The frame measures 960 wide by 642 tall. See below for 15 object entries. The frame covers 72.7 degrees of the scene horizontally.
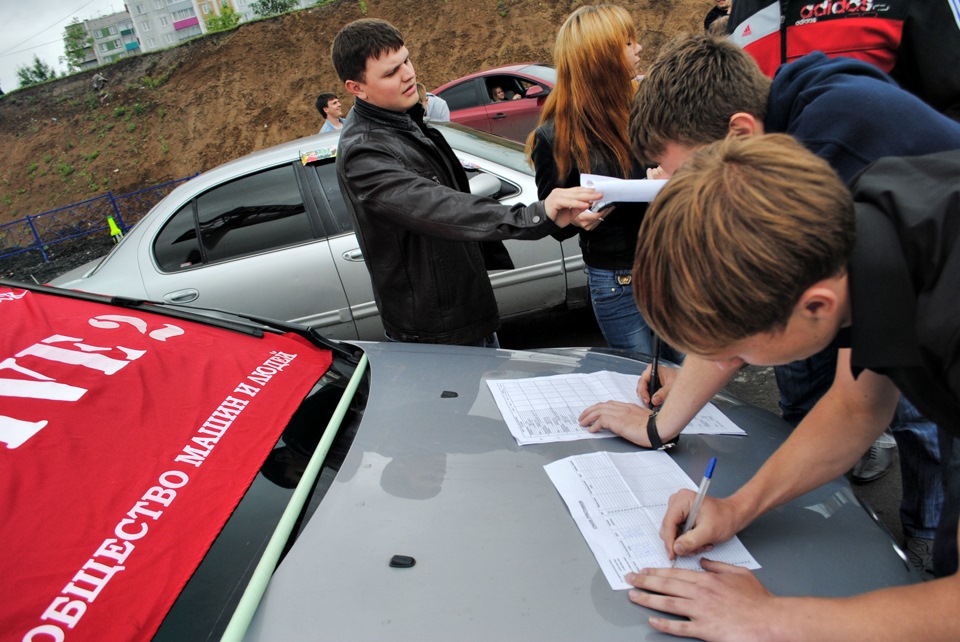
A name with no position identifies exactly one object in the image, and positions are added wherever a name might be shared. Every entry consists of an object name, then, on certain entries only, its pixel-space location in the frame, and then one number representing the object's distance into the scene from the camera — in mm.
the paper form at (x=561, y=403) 1626
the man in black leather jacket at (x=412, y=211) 1918
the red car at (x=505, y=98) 8625
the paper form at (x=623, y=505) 1210
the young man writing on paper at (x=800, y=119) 1273
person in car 9117
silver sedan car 3598
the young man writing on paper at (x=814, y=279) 842
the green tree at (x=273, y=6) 31203
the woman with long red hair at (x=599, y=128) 2133
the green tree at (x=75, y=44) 61469
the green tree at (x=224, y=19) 37641
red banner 1067
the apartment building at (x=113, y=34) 92250
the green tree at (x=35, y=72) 52956
